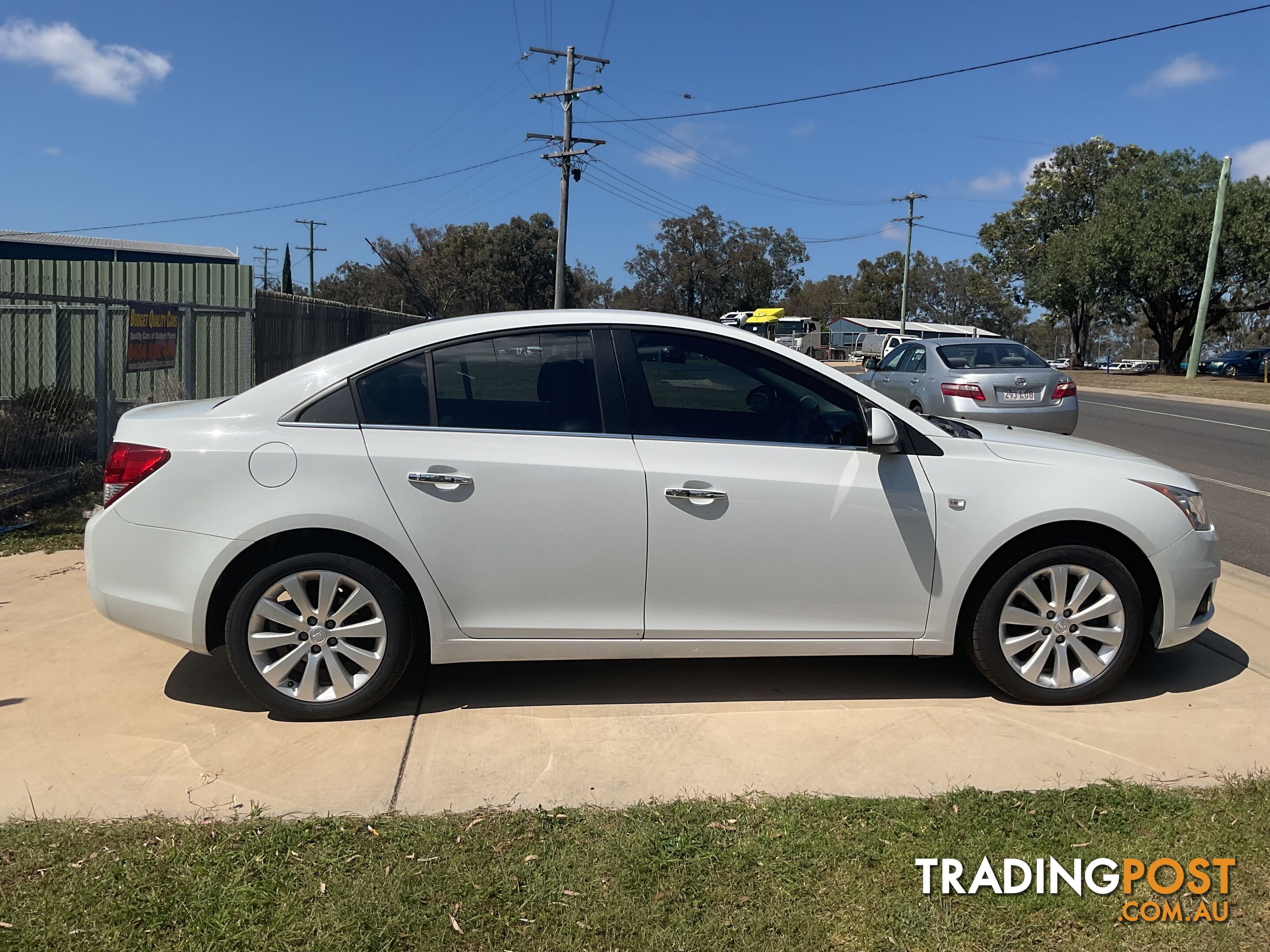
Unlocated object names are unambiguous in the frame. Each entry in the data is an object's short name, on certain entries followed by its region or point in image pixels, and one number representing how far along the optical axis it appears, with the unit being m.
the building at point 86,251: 35.19
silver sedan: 11.23
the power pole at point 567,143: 33.84
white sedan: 3.92
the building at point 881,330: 66.38
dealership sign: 9.88
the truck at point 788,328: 54.59
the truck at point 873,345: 59.03
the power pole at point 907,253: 55.95
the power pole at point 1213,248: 31.81
